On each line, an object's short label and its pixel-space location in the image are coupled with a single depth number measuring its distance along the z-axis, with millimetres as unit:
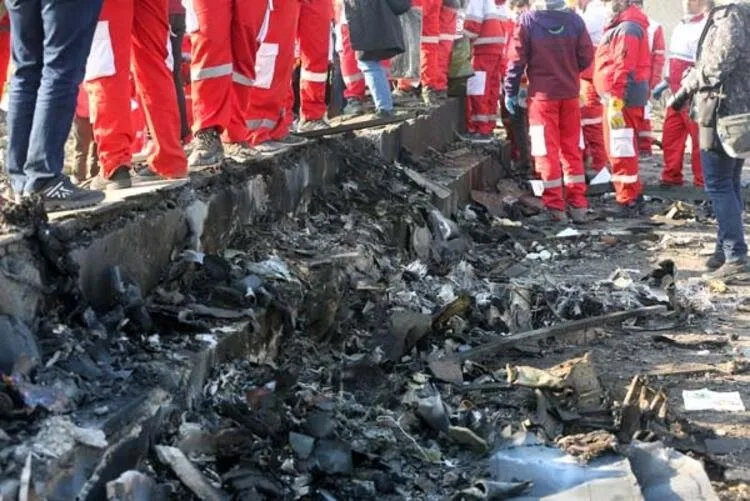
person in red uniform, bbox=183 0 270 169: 5465
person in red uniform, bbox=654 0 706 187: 10492
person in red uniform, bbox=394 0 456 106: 9695
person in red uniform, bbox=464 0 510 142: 10734
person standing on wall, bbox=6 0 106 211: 3951
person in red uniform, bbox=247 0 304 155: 6199
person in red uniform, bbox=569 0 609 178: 10750
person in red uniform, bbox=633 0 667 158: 11796
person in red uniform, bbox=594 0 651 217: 9555
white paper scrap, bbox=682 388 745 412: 4863
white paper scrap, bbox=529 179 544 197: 10041
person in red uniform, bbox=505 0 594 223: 9094
